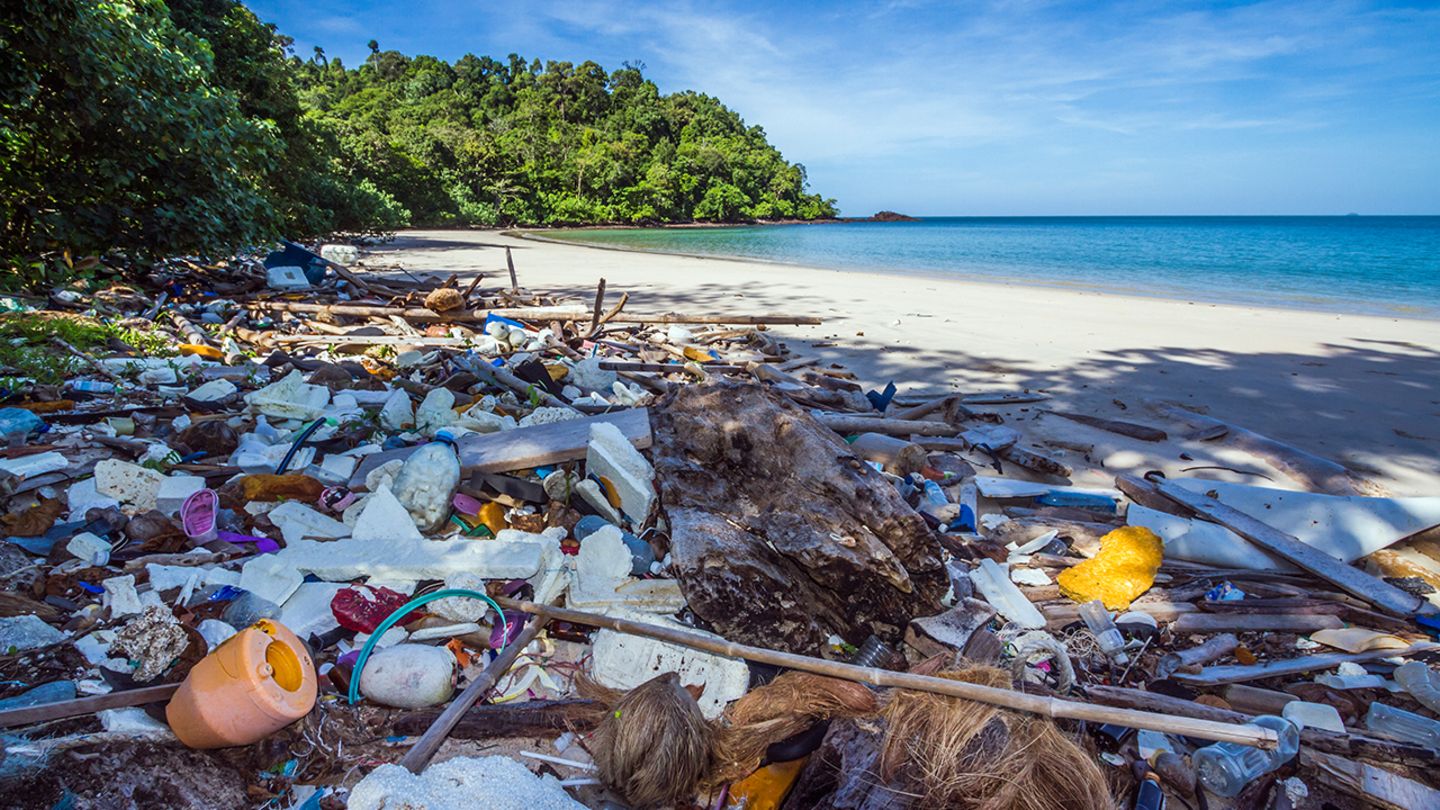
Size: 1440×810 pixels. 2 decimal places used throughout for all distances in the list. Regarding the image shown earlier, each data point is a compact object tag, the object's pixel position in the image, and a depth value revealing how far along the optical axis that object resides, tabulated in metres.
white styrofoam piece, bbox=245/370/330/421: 4.74
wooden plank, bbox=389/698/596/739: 2.27
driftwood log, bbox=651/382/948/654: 2.75
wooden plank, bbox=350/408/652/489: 3.77
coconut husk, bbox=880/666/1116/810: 1.77
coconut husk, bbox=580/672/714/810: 1.99
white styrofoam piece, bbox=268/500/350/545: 3.29
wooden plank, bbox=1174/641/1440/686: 2.68
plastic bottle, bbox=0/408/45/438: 4.05
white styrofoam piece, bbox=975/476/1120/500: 4.34
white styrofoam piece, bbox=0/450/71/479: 3.51
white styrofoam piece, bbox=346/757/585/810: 1.81
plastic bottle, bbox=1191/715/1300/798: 2.10
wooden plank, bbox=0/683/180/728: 1.88
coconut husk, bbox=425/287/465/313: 8.81
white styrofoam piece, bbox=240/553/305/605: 2.80
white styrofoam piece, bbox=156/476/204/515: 3.40
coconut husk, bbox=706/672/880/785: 2.12
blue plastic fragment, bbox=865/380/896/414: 6.15
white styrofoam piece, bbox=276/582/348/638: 2.65
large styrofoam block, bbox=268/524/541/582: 2.94
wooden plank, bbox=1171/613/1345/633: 3.00
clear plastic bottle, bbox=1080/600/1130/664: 2.85
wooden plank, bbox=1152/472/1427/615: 3.07
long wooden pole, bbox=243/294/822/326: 8.76
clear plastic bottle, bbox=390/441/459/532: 3.41
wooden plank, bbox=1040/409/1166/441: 5.58
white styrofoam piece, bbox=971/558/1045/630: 3.08
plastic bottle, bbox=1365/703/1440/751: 2.29
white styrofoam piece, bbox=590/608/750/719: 2.52
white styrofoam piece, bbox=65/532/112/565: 2.90
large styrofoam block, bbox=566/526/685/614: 2.88
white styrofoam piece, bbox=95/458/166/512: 3.41
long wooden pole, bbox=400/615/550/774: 2.05
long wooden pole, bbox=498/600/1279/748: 1.84
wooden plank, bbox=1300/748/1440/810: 2.07
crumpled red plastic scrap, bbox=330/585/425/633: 2.62
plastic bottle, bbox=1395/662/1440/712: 2.48
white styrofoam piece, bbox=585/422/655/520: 3.46
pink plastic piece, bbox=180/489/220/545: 3.15
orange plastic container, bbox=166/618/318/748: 1.94
